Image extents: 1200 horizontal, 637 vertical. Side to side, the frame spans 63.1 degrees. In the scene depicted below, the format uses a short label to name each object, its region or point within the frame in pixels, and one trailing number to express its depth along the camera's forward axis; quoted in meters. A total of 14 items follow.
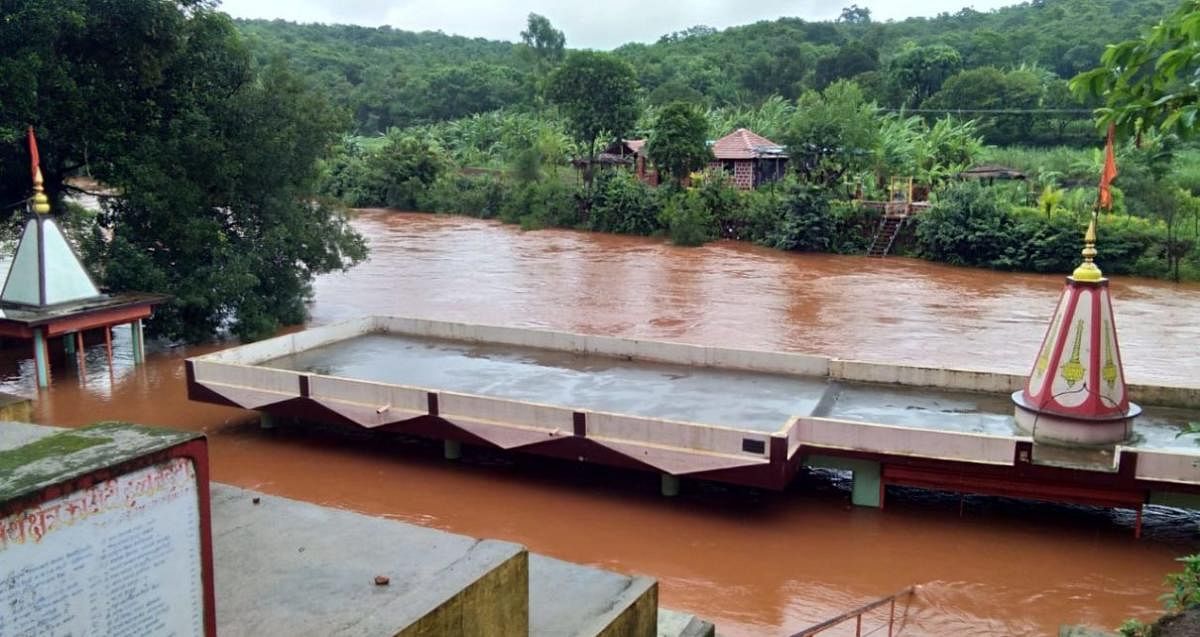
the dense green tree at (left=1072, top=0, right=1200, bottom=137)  3.57
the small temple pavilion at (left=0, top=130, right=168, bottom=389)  15.32
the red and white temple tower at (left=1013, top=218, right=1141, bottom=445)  10.23
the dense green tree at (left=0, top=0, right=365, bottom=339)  17.00
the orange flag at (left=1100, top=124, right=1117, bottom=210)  9.72
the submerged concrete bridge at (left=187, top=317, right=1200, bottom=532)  9.95
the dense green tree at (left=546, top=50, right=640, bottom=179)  39.69
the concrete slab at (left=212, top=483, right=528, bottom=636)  4.78
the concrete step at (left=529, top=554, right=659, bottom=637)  5.77
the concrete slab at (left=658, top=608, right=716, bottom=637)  6.87
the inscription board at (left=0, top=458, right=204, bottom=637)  3.04
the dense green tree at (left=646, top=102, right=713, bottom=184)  37.38
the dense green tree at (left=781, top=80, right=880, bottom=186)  36.34
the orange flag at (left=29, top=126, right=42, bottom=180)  15.25
